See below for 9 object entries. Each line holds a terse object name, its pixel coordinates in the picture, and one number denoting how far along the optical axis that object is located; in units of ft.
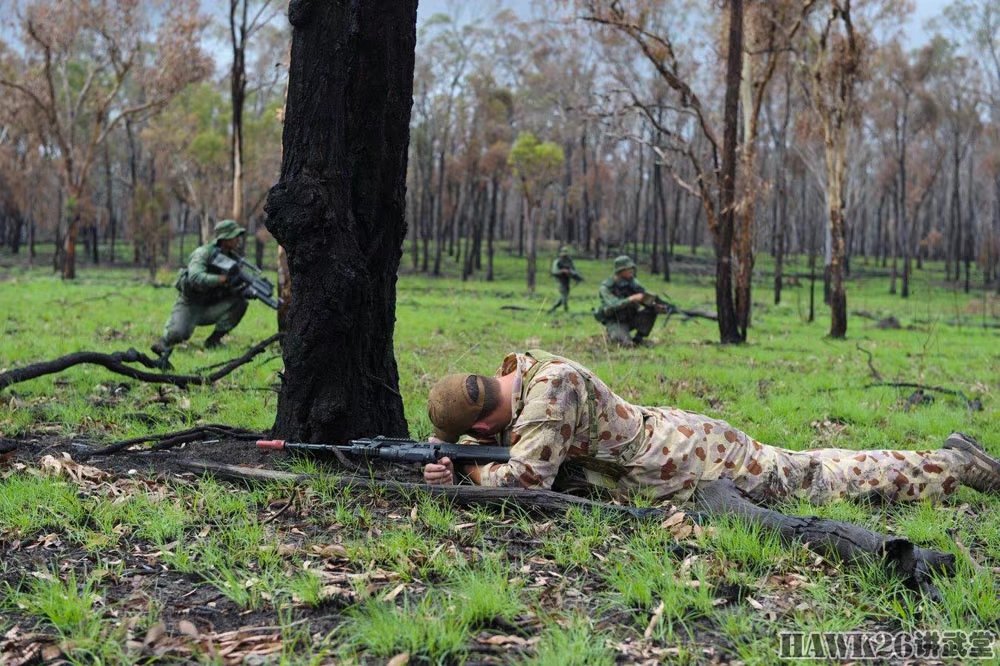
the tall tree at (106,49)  84.17
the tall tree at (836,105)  50.52
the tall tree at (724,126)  44.83
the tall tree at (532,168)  104.94
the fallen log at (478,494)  13.30
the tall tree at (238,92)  41.45
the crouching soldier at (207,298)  32.50
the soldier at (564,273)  64.73
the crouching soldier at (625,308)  43.45
